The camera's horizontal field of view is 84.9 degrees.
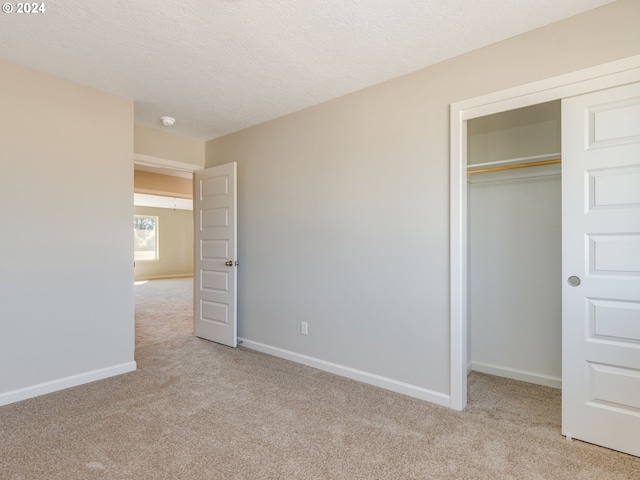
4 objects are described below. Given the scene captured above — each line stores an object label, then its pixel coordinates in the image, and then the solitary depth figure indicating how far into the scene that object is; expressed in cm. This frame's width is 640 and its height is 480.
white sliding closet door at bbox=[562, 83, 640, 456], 191
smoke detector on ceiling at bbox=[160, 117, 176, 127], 369
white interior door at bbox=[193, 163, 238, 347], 403
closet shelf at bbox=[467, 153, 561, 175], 276
